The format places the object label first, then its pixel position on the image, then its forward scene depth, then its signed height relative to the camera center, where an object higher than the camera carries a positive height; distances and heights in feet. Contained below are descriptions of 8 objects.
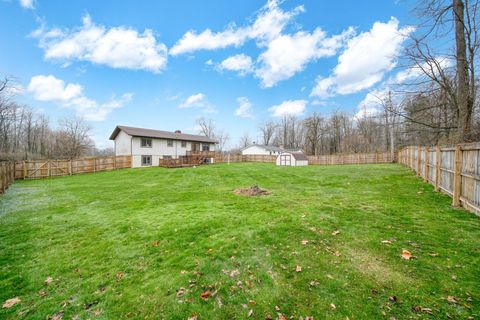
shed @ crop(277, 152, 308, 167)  86.53 -1.98
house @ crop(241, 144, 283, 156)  150.82 +3.77
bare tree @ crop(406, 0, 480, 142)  24.64 +13.36
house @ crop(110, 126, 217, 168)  80.28 +5.03
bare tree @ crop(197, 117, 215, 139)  176.86 +26.94
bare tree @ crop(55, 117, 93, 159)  113.80 +11.67
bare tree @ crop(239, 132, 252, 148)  217.56 +17.40
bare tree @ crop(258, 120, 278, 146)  199.06 +24.82
